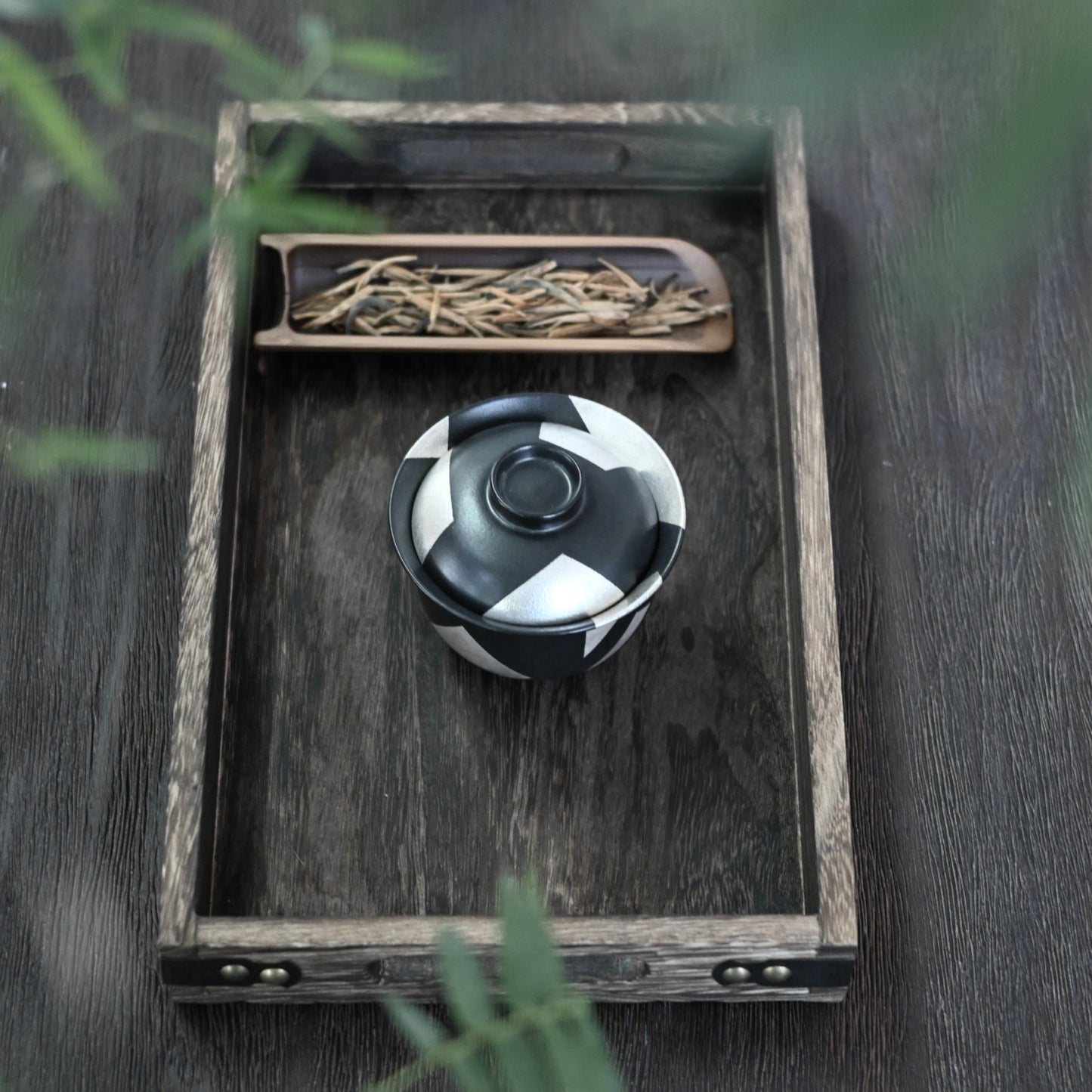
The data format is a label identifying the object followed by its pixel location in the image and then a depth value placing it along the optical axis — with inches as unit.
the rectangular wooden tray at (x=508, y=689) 32.0
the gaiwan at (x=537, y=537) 31.6
